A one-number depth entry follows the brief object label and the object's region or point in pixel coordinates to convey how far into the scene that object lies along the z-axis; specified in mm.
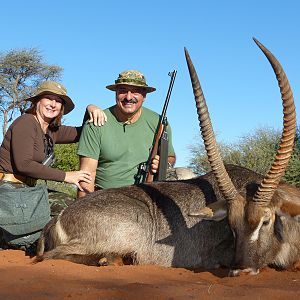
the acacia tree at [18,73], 33062
